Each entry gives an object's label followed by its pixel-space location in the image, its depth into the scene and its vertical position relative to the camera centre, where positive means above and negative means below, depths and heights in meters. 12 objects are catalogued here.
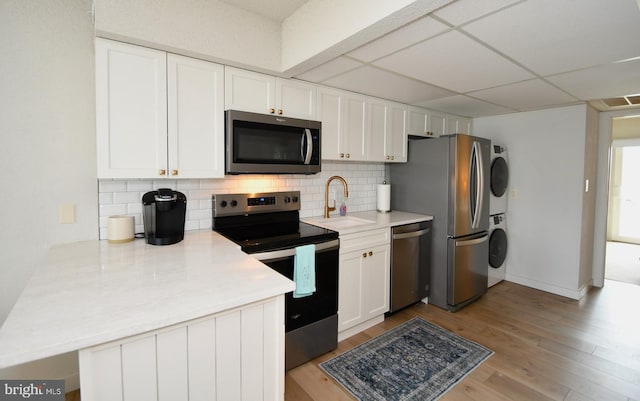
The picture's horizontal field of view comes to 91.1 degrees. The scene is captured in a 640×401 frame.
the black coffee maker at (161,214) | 1.89 -0.19
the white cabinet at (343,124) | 2.73 +0.57
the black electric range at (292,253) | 2.09 -0.46
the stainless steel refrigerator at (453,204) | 3.13 -0.18
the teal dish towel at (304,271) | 2.12 -0.59
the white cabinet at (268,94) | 2.19 +0.68
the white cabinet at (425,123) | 3.49 +0.74
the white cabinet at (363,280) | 2.56 -0.81
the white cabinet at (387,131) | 3.11 +0.57
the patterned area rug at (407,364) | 2.02 -1.30
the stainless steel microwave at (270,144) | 2.18 +0.31
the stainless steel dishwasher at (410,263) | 2.95 -0.75
